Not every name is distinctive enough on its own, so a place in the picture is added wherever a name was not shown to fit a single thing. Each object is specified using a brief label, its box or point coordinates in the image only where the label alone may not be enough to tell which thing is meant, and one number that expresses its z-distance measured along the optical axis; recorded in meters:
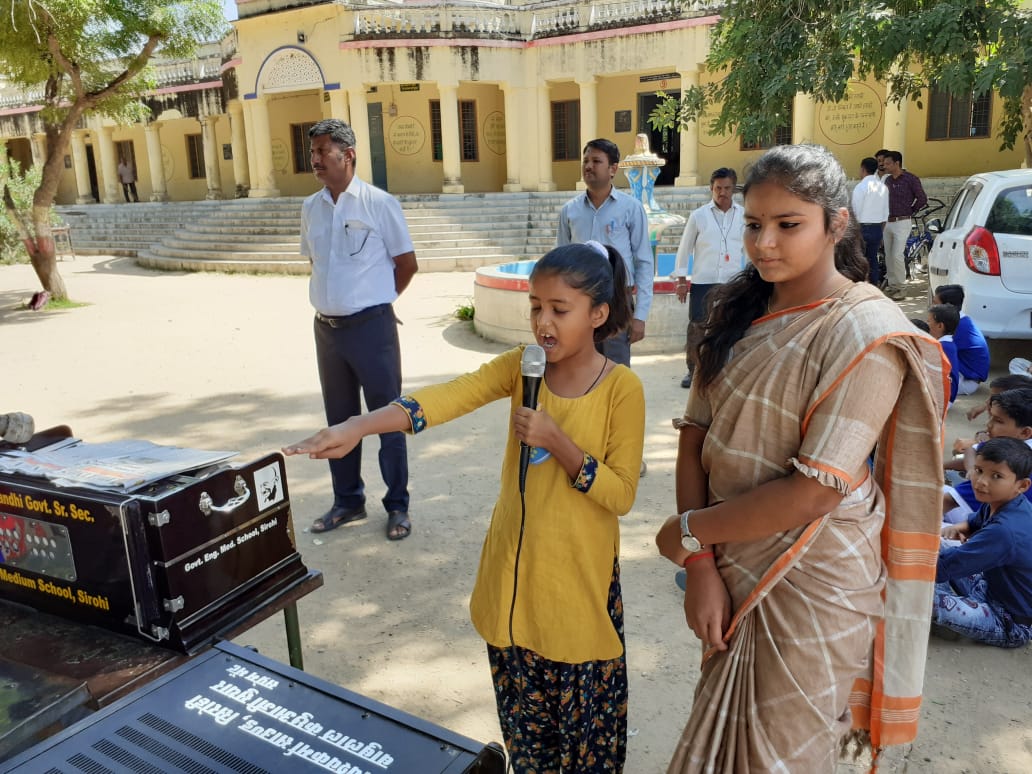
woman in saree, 1.48
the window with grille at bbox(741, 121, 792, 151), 18.23
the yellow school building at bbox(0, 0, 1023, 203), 17.53
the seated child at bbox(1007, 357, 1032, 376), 5.33
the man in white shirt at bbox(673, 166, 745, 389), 5.75
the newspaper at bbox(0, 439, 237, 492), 1.73
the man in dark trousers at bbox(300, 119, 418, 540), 3.92
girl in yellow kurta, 1.93
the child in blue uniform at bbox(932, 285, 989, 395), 5.57
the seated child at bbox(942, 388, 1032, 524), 3.50
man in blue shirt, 4.36
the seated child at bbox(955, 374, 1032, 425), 4.14
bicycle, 11.65
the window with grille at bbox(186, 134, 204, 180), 26.67
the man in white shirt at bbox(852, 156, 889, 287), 9.53
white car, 6.35
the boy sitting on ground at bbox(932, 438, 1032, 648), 2.89
